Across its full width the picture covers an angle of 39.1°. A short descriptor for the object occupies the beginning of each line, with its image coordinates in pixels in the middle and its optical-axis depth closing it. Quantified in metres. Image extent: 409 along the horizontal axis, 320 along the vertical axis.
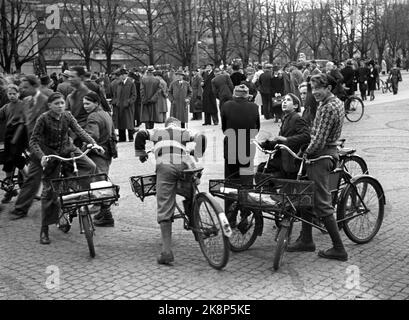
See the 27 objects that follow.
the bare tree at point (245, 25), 40.66
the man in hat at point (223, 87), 16.05
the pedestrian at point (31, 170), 7.57
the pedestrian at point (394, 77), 27.34
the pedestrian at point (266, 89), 18.33
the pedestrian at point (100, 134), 7.14
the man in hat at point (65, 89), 10.73
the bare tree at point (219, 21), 38.81
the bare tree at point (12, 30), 23.22
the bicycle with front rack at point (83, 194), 5.75
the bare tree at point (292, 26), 44.66
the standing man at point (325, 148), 5.50
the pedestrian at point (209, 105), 17.47
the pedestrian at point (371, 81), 24.41
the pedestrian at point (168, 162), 5.61
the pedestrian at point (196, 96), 19.34
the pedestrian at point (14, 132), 8.09
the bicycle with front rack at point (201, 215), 5.19
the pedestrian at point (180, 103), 17.20
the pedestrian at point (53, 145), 6.57
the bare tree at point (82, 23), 30.77
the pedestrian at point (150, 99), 16.17
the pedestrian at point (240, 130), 6.70
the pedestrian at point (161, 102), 16.39
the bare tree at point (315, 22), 46.72
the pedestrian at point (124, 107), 14.64
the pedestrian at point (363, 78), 23.67
